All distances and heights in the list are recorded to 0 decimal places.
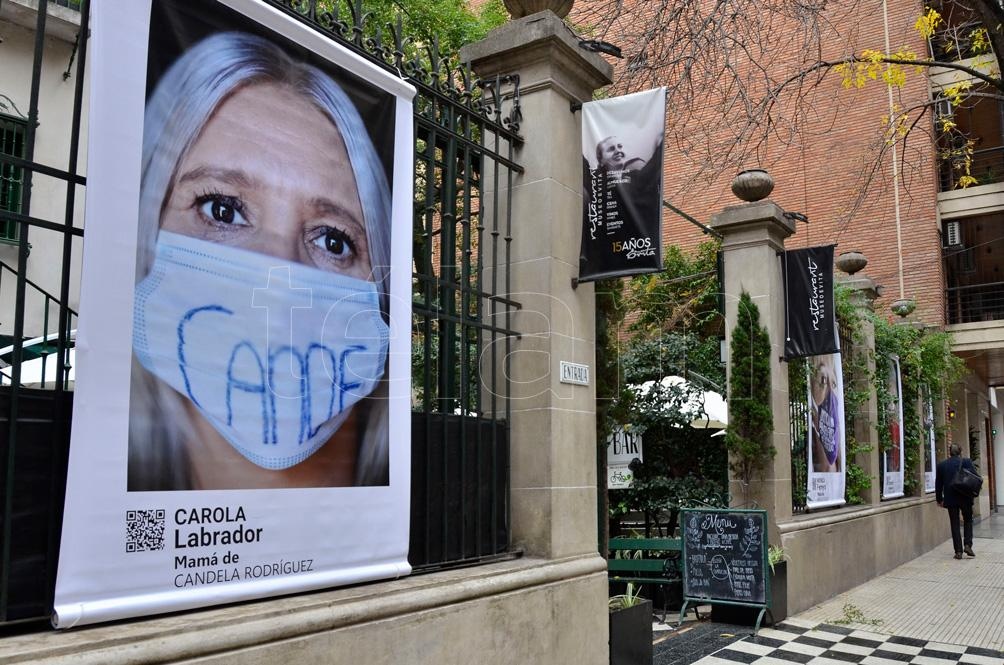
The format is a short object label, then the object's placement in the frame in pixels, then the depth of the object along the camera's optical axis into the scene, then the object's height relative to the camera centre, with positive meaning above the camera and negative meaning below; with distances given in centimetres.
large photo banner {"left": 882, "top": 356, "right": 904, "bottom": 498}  1567 +13
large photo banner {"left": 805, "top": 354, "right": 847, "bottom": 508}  1144 +7
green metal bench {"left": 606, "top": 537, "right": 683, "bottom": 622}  997 -149
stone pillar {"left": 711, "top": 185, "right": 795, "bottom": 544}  1020 +198
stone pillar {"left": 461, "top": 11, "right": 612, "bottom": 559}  565 +98
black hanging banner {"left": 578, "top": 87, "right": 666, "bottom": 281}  572 +177
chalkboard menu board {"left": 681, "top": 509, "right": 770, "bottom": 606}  889 -125
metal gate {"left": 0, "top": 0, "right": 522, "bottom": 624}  311 +42
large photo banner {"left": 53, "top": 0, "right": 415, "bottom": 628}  326 +53
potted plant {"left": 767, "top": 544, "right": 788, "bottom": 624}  921 -158
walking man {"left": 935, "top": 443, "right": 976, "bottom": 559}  1562 -108
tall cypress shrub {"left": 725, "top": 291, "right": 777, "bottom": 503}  997 +38
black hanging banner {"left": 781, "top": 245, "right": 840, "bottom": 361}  1057 +172
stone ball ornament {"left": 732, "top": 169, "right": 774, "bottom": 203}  1056 +318
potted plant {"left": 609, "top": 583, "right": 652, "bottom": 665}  630 -145
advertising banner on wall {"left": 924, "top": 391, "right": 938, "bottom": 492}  1839 -18
